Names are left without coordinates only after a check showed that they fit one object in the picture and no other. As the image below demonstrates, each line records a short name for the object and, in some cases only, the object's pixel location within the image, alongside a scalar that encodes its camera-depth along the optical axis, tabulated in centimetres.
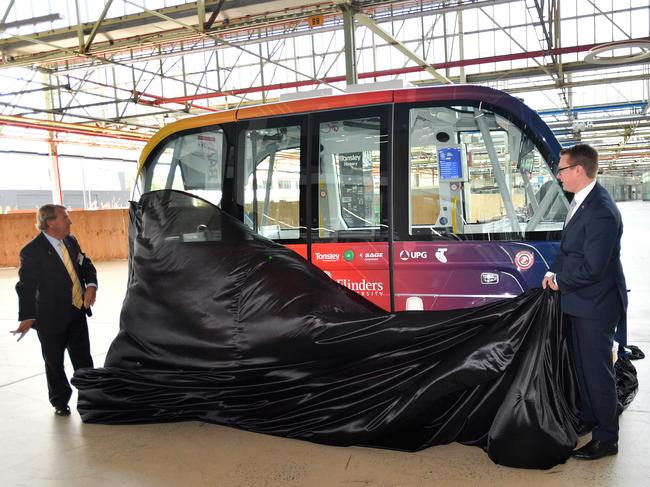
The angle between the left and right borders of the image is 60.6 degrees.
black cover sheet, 343
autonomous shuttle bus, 453
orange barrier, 1563
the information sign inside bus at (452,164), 473
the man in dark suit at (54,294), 451
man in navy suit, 321
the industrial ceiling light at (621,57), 914
